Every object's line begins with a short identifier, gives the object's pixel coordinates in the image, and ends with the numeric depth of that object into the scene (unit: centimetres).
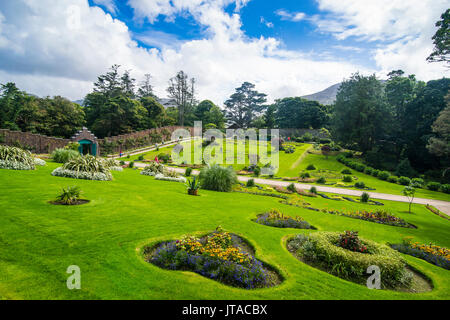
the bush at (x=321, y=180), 2167
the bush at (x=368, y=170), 2639
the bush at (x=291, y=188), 1653
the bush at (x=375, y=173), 2540
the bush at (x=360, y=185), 2031
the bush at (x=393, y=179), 2342
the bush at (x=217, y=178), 1405
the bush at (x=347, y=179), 2241
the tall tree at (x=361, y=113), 3338
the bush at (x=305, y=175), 2335
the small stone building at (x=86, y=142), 2695
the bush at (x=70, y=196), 700
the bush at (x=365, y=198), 1464
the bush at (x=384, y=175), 2443
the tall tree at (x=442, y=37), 1978
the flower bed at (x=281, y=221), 789
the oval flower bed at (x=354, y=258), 483
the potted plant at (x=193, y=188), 1149
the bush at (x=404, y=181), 2275
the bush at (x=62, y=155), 1715
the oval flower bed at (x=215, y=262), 414
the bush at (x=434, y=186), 2138
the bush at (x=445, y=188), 2057
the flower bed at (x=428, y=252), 610
